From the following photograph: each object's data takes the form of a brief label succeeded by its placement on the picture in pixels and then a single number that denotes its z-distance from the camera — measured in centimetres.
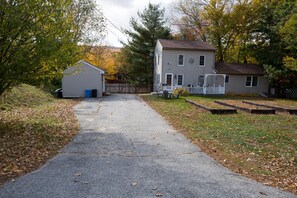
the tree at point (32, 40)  742
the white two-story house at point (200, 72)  2739
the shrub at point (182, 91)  2422
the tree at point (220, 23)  3050
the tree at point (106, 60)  3678
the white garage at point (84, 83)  2312
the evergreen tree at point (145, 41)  3481
